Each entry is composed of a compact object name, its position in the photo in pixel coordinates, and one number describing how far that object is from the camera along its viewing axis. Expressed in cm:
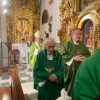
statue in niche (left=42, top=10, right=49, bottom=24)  1091
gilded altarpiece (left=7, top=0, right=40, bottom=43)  1289
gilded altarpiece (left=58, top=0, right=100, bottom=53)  514
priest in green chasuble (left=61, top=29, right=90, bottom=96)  420
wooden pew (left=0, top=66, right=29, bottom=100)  142
